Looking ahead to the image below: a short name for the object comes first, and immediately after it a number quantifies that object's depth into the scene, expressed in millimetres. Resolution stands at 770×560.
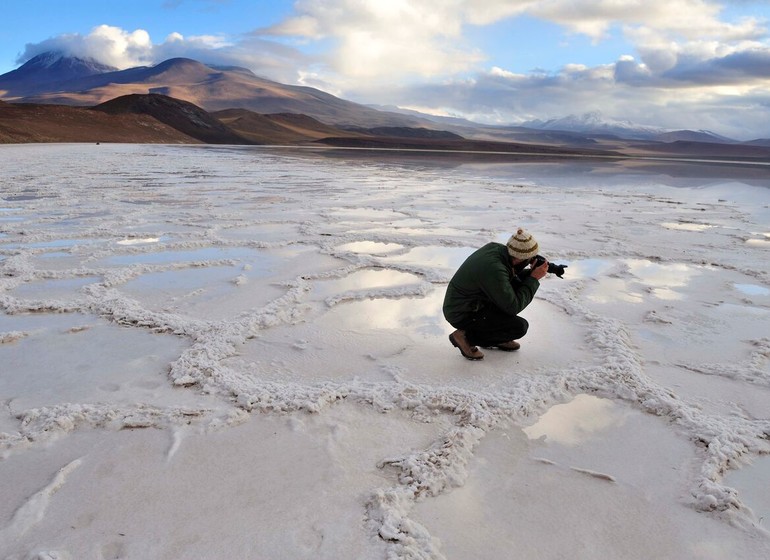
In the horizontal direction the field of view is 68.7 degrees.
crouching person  2955
